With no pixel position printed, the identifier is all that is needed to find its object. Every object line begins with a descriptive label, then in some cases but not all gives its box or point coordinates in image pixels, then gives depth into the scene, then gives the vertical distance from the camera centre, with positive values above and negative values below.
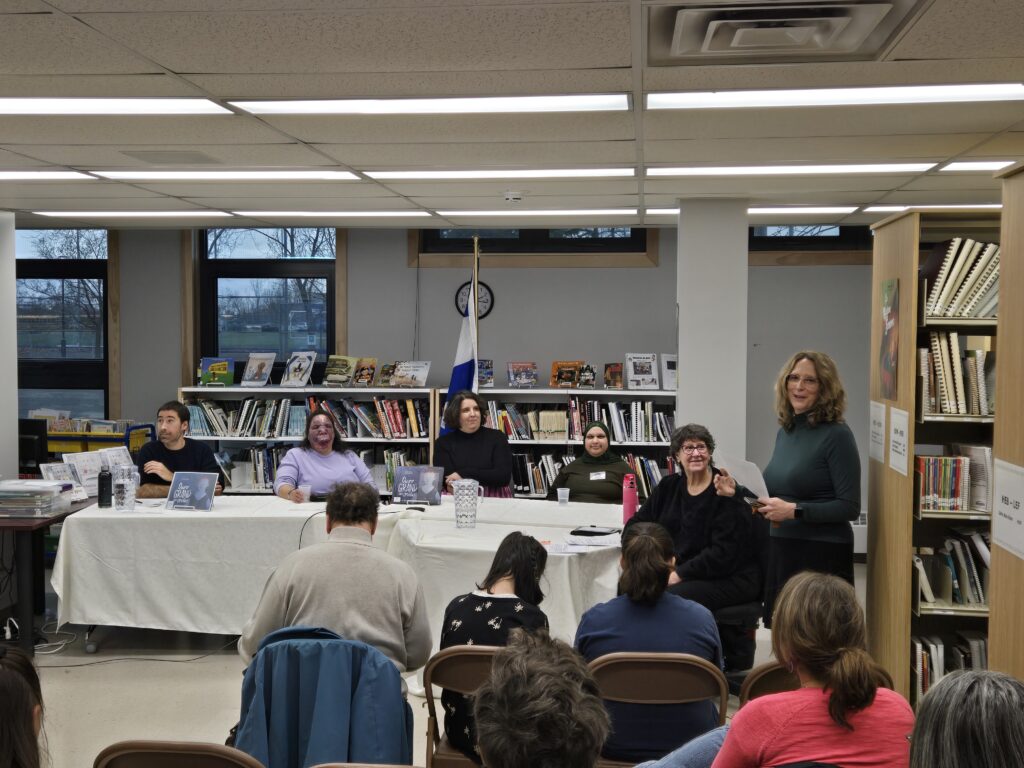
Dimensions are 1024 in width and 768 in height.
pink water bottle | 5.06 -0.75
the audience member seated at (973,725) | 1.42 -0.54
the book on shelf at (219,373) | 7.99 -0.14
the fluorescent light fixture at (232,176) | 5.19 +0.98
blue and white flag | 7.40 -0.04
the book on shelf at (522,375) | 7.88 -0.14
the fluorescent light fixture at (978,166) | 4.74 +0.98
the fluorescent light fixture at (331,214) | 6.88 +1.03
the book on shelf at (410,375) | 7.92 -0.15
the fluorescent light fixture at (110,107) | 3.59 +0.94
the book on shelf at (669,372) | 7.70 -0.10
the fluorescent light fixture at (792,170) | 4.89 +0.99
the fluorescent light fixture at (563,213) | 6.60 +1.01
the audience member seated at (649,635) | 2.88 -0.87
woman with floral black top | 3.05 -0.83
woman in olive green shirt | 6.07 -0.73
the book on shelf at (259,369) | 8.02 -0.11
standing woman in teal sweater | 4.18 -0.52
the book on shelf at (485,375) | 7.84 -0.14
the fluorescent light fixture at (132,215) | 6.92 +1.02
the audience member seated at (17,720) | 1.59 -0.61
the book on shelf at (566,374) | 7.87 -0.13
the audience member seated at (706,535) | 4.59 -0.84
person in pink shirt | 2.00 -0.76
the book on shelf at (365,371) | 7.94 -0.12
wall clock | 8.18 +0.50
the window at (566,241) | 8.16 +1.00
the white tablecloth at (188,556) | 5.22 -1.09
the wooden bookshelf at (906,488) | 3.92 -0.55
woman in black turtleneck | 6.12 -0.58
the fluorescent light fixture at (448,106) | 3.50 +0.93
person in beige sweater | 3.11 -0.80
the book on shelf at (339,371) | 7.90 -0.12
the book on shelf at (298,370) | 7.98 -0.11
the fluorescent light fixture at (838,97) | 3.37 +0.94
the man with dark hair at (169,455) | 5.77 -0.61
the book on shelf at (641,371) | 7.75 -0.10
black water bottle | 5.43 -0.75
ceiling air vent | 2.54 +0.92
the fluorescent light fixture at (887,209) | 6.42 +1.04
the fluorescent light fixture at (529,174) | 5.02 +0.97
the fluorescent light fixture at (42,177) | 5.23 +0.98
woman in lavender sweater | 5.77 -0.65
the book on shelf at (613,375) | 7.84 -0.14
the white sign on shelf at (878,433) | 4.33 -0.33
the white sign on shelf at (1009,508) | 2.70 -0.42
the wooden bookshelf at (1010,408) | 2.74 -0.13
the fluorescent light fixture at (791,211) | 6.49 +1.02
